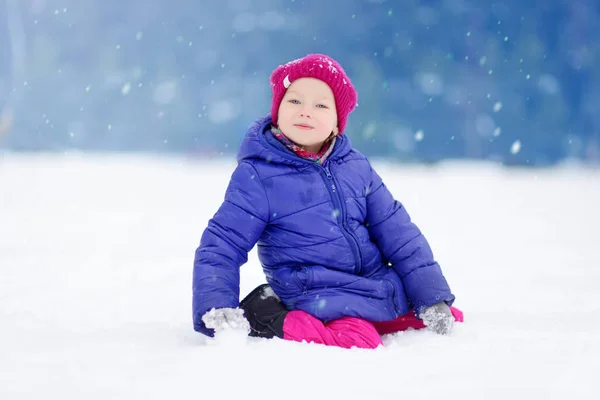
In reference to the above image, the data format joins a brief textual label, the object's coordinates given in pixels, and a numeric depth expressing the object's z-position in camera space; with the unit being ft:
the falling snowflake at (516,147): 39.96
